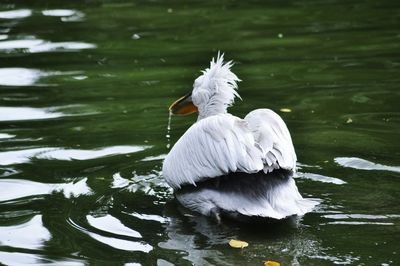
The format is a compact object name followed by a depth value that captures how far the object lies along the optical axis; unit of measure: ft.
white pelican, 29.68
